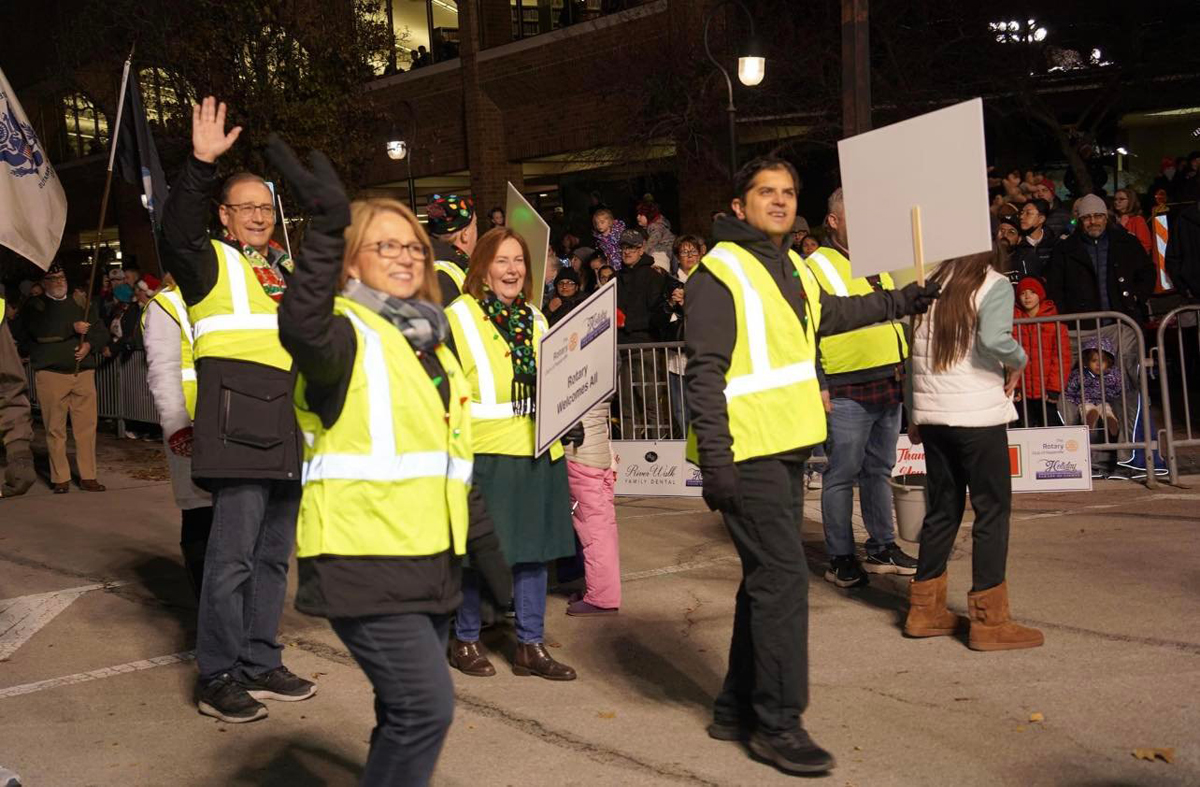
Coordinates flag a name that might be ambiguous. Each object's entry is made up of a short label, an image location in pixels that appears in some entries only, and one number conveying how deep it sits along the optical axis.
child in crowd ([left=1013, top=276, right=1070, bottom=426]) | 10.44
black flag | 7.19
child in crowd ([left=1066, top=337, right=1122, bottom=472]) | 10.49
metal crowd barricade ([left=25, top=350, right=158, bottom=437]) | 16.34
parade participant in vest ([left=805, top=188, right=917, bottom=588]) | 7.45
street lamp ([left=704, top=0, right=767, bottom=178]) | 14.38
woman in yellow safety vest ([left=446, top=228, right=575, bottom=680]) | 6.09
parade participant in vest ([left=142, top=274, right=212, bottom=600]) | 5.83
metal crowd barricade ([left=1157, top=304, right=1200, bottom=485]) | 10.07
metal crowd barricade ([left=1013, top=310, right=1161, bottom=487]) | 10.20
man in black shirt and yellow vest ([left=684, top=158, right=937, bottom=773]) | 4.80
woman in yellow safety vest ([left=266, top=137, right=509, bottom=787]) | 3.58
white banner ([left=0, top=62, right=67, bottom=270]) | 6.59
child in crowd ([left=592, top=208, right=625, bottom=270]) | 15.50
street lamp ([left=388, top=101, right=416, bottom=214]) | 22.03
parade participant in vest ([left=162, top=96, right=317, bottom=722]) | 5.47
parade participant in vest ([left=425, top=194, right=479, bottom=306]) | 6.80
